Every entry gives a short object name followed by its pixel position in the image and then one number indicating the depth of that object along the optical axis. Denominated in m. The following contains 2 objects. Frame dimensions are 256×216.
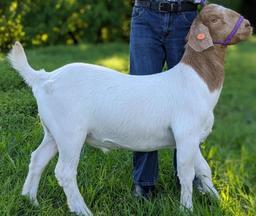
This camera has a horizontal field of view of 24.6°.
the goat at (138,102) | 3.79
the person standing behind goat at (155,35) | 4.20
